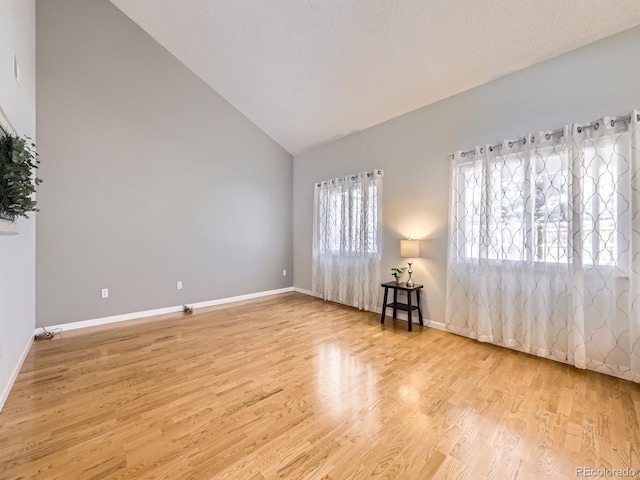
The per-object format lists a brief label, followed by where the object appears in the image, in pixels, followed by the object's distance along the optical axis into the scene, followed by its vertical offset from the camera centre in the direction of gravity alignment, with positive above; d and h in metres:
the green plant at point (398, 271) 3.82 -0.43
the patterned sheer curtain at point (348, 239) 4.32 +0.03
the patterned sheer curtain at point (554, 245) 2.32 -0.04
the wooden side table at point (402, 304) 3.47 -0.83
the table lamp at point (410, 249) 3.61 -0.11
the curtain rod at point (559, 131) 2.31 +1.04
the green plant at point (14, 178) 1.80 +0.44
